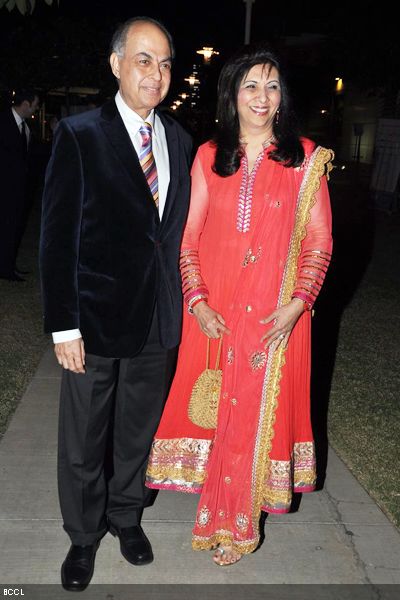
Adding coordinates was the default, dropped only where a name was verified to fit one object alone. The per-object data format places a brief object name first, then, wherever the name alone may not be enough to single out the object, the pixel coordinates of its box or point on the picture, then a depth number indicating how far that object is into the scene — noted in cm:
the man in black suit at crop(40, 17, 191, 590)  251
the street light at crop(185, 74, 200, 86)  3822
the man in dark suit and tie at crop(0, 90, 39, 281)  780
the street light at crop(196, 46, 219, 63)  2197
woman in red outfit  268
